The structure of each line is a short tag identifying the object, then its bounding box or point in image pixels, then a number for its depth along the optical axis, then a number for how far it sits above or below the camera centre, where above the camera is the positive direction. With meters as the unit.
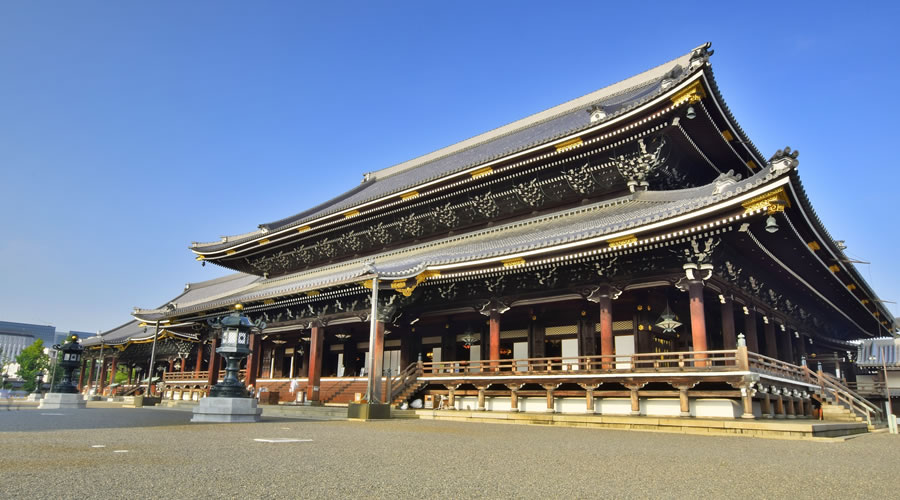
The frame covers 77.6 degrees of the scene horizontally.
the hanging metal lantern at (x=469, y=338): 23.45 +1.45
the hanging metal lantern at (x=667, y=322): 18.08 +1.77
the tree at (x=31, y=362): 71.38 +0.05
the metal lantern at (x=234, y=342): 16.43 +0.74
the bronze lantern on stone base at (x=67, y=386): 23.25 -0.95
